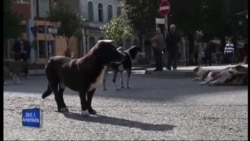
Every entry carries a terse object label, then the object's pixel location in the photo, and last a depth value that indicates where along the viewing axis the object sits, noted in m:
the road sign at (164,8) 22.86
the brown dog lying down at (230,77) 16.16
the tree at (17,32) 27.43
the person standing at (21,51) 23.25
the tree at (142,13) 46.50
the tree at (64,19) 49.75
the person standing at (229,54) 36.19
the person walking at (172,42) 20.83
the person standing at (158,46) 19.92
